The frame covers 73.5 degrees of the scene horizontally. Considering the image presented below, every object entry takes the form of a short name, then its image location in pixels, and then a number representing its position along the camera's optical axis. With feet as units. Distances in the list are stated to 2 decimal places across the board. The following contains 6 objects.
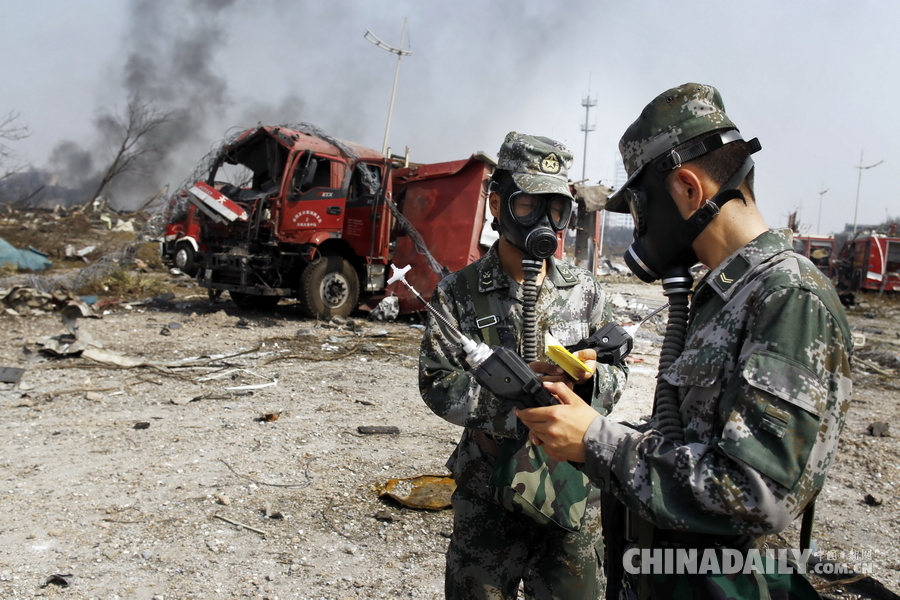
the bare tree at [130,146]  80.94
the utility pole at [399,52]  66.08
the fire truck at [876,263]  62.64
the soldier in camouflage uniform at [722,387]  3.39
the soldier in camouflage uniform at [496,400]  6.07
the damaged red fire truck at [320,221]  29.45
